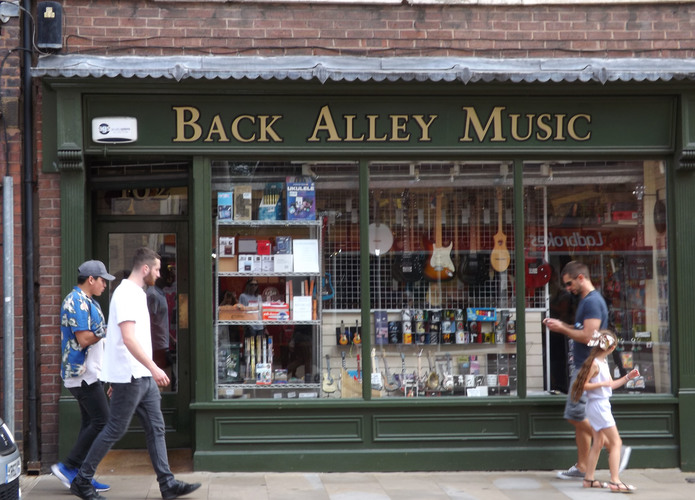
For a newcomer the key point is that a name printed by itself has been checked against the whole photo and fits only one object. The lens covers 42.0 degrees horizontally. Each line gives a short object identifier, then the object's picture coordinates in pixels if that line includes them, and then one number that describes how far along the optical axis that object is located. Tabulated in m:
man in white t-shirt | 6.84
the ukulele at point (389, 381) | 8.55
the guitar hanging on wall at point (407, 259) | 8.67
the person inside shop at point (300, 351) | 8.54
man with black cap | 7.22
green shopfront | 8.20
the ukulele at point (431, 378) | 8.61
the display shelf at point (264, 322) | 8.49
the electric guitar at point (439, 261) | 8.72
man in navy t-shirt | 7.65
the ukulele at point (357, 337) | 8.55
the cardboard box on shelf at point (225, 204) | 8.49
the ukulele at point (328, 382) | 8.47
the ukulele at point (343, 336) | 8.55
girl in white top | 7.45
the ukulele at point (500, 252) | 8.69
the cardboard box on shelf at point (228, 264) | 8.48
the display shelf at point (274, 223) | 8.55
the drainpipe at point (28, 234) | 8.09
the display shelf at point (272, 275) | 8.55
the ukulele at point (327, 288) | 8.59
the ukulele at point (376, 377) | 8.51
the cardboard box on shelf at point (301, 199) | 8.58
